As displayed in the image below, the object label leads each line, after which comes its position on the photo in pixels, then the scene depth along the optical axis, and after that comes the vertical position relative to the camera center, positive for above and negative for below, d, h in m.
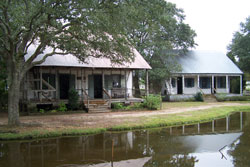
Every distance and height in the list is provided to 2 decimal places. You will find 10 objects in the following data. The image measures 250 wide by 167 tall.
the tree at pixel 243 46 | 30.70 +5.07
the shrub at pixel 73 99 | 17.59 -1.01
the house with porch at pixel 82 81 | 17.72 +0.37
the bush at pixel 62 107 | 17.31 -1.60
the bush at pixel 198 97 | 27.75 -1.51
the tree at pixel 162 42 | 26.44 +5.02
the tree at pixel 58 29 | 10.65 +2.78
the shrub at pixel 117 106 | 18.88 -1.69
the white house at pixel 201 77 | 28.67 +0.92
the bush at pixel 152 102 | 19.53 -1.46
